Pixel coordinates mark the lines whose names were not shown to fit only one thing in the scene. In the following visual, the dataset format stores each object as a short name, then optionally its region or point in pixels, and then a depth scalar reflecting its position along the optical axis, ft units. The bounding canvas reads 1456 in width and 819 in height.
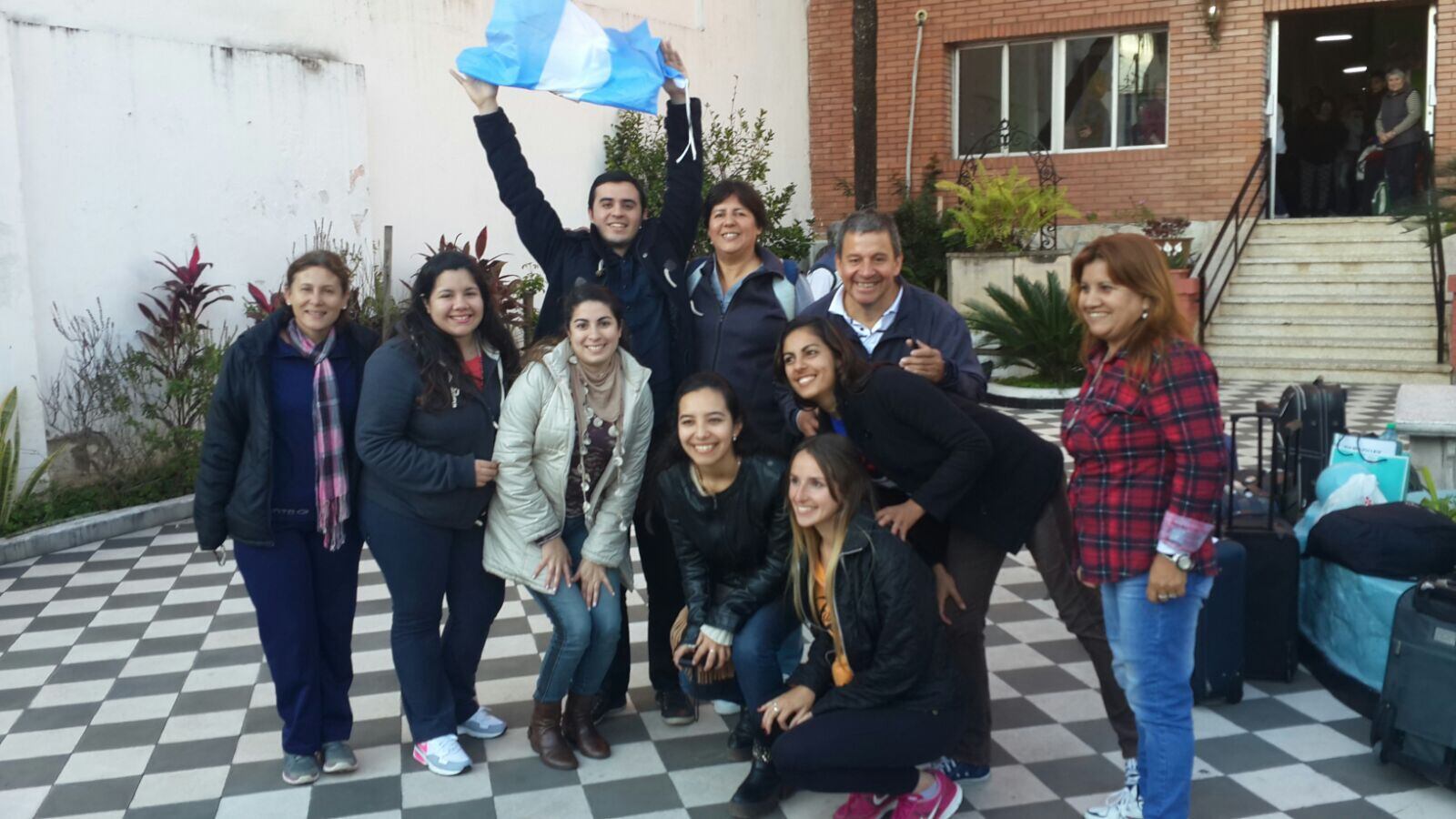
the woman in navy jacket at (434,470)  12.21
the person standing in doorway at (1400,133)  44.70
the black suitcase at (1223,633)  14.20
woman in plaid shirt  9.87
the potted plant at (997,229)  41.83
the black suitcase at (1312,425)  18.06
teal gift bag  16.69
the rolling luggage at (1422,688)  11.75
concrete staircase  39.81
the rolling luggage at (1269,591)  14.61
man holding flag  13.52
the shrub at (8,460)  22.97
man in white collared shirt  12.05
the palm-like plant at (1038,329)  36.78
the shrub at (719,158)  40.73
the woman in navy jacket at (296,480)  12.05
